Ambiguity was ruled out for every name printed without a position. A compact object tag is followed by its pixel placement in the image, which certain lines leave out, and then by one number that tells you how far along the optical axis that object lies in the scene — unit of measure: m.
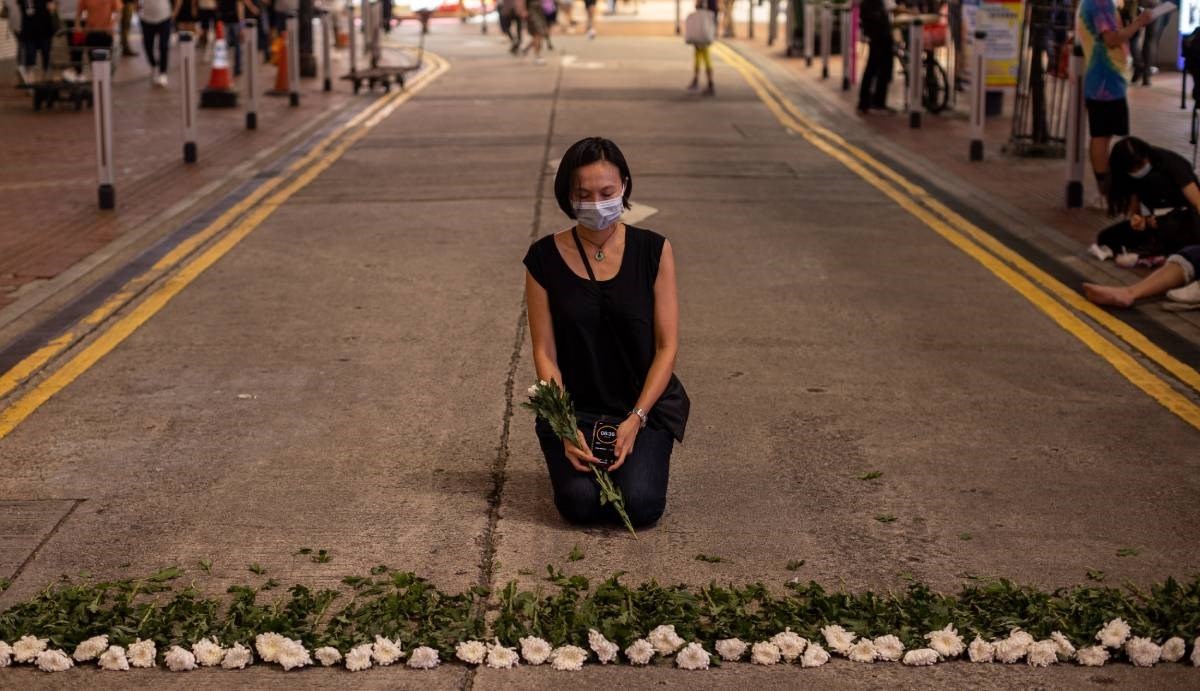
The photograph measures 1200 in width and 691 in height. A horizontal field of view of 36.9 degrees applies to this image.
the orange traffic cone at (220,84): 22.08
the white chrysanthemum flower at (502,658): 4.92
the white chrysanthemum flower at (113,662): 4.90
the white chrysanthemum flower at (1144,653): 4.91
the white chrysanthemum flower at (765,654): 4.96
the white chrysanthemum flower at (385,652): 4.93
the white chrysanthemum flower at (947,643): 4.97
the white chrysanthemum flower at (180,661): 4.88
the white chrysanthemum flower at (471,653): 4.94
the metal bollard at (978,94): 16.47
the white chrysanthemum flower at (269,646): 4.93
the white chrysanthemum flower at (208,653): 4.91
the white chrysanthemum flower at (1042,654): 4.92
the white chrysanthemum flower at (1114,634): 4.97
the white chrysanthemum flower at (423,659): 4.90
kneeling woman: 6.05
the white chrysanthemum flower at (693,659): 4.91
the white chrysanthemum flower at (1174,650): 4.94
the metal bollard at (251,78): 19.59
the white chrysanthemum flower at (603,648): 4.97
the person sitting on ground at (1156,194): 10.75
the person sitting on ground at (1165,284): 9.96
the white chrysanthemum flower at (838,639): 4.99
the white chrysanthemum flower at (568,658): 4.90
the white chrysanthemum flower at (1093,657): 4.91
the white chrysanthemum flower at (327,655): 4.93
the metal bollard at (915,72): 19.17
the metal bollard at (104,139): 13.55
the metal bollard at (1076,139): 13.75
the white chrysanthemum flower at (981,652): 4.95
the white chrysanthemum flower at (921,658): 4.93
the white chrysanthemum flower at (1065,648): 4.96
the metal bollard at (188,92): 16.33
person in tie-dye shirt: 13.23
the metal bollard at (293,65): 22.03
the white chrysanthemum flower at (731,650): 4.98
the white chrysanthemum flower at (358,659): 4.88
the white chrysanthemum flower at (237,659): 4.90
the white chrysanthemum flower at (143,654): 4.91
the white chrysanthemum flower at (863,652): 4.96
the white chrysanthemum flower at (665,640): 5.01
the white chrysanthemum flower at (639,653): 4.95
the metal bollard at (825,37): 26.98
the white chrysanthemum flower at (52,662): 4.89
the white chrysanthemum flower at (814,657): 4.93
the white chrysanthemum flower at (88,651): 4.95
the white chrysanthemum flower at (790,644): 4.97
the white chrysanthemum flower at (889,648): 4.97
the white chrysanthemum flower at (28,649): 4.93
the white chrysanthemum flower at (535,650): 4.95
